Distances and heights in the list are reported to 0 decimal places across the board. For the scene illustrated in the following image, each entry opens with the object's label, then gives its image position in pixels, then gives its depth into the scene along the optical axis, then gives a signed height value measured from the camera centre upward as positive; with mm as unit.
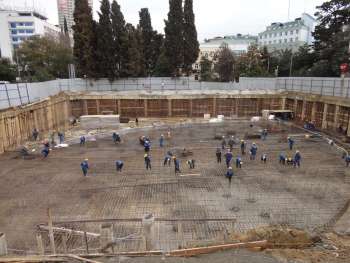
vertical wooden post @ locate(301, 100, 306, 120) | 34406 -4185
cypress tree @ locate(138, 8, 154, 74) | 48303 +7986
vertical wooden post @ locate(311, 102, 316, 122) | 32594 -4010
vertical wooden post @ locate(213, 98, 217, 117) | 39184 -4502
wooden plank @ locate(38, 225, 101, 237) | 8963 -5067
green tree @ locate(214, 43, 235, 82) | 51688 +2075
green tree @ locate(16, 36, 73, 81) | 46281 +3267
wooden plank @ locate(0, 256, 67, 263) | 6348 -4095
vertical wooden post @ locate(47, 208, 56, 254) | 7968 -4644
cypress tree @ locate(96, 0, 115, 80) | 37625 +4684
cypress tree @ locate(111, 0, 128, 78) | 38312 +5410
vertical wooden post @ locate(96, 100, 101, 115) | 38438 -4088
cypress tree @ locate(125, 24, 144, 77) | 39188 +3098
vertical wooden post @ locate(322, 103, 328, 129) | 30567 -4331
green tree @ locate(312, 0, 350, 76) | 34750 +5424
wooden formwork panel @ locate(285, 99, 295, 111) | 37659 -3621
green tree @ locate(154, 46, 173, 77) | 42859 +1525
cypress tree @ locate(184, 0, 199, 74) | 41875 +6334
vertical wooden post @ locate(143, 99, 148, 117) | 38844 -3860
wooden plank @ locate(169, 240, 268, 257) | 6887 -4271
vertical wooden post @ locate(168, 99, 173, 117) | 39219 -4715
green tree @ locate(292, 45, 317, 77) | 44531 +2555
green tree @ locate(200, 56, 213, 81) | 54969 +1289
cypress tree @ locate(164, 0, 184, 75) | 40562 +5941
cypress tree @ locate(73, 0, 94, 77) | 37656 +5447
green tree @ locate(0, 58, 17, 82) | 40469 +734
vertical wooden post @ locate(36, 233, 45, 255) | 7934 -4709
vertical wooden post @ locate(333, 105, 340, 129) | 28719 -3952
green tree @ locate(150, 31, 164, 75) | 50022 +5191
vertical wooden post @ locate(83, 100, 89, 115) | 38188 -4331
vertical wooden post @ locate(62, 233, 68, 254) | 8534 -5026
